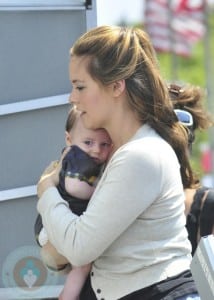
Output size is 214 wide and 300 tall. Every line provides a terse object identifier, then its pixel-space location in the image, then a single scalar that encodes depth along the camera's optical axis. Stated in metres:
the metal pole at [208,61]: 25.93
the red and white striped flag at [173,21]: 28.95
